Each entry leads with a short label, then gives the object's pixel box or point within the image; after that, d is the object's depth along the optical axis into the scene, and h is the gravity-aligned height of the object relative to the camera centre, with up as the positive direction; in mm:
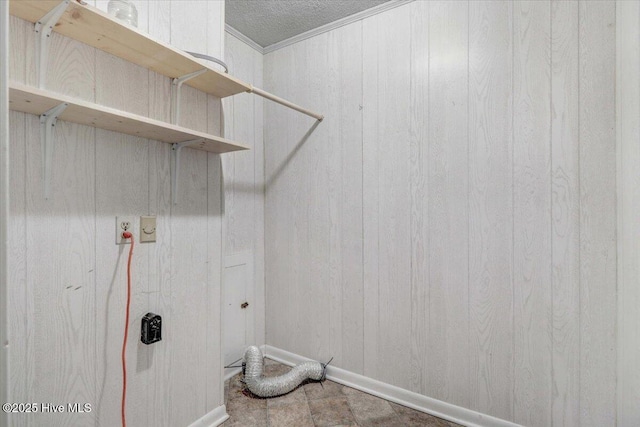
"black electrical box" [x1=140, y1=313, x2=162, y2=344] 1285 -497
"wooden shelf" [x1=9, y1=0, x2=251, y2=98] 915 +607
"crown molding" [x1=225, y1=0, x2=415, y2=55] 1856 +1246
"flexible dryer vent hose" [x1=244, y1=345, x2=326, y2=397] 1817 -1029
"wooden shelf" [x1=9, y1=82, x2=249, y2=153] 851 +321
